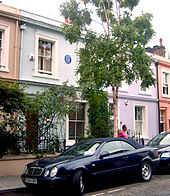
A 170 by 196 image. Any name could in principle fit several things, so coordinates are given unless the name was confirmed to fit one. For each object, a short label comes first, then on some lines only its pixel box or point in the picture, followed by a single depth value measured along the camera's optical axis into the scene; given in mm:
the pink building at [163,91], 20500
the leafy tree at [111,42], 10750
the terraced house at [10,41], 12492
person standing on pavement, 12367
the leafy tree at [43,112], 9422
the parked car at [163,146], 9977
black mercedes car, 6766
